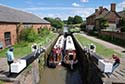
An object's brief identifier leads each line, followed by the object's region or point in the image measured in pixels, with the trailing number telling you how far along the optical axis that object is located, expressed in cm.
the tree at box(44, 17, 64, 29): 4007
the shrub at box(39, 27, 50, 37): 1915
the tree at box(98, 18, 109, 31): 2335
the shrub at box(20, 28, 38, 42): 1292
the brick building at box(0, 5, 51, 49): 976
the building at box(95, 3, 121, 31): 2493
